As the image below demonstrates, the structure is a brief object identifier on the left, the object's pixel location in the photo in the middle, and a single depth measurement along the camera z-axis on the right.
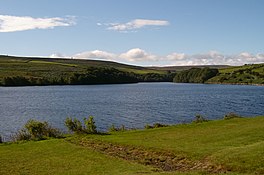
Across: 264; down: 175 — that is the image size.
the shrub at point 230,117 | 44.67
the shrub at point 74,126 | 38.09
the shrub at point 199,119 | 43.95
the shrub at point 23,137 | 36.03
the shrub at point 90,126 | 37.88
